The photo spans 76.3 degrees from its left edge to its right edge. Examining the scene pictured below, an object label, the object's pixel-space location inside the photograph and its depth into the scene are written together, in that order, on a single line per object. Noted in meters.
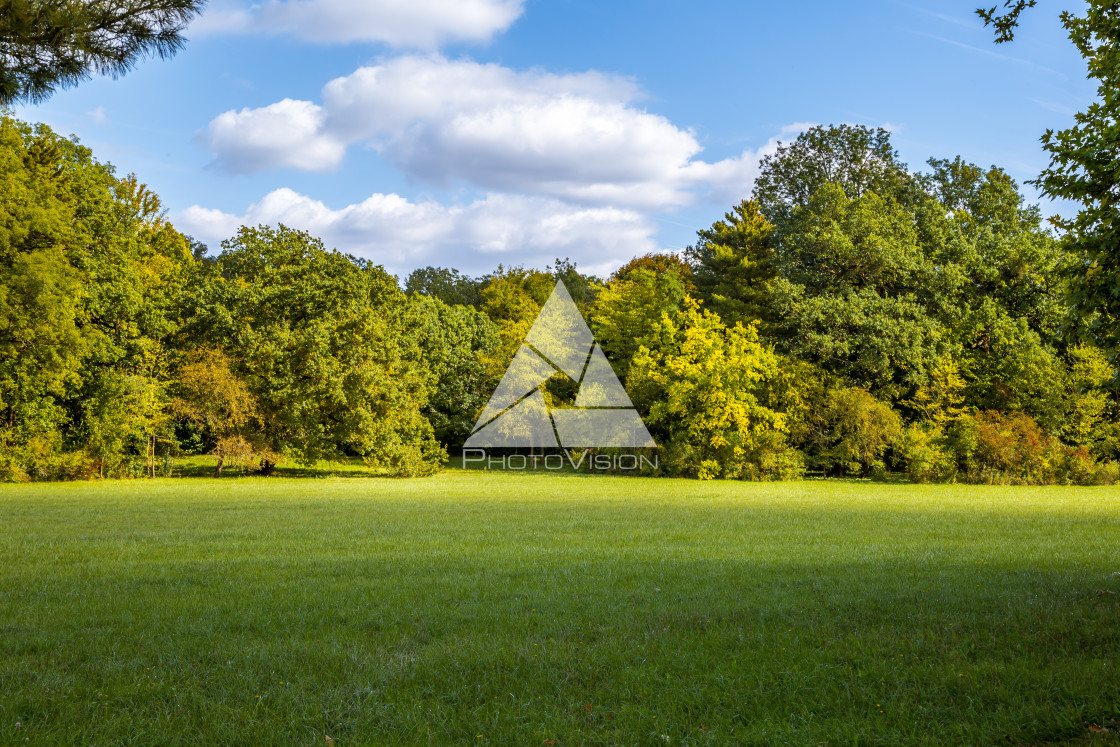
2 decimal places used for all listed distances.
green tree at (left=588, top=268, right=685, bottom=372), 41.91
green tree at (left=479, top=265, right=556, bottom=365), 47.66
